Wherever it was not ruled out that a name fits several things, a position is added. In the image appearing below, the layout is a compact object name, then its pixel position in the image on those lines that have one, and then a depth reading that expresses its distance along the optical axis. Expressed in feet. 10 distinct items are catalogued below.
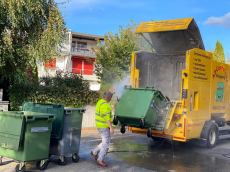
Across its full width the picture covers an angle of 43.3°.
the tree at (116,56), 46.98
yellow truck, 24.95
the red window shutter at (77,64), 110.03
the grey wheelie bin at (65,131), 19.63
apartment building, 103.57
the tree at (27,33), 25.49
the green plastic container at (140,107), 22.77
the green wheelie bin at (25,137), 17.25
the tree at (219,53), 84.59
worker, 19.89
